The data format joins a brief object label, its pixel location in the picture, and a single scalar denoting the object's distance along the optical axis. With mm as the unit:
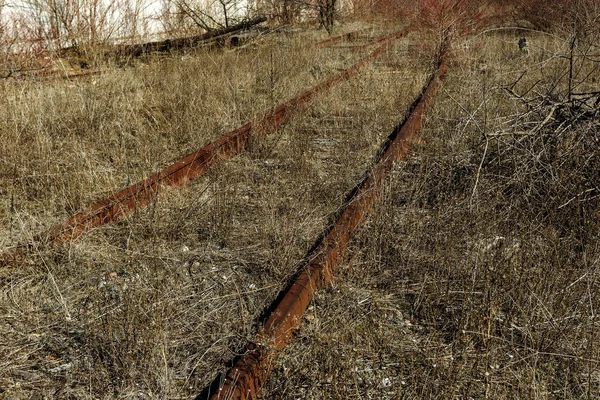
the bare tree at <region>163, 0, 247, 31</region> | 13030
